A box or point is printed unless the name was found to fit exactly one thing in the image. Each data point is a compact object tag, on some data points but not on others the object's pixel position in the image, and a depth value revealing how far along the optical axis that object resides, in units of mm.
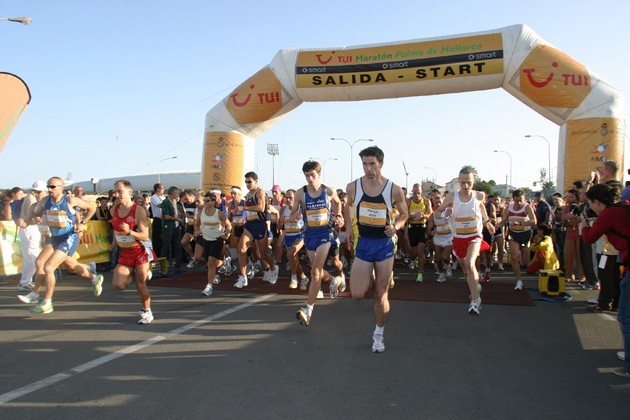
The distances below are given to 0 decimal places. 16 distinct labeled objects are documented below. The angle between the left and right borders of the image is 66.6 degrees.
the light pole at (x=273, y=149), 58938
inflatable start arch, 12227
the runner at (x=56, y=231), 6852
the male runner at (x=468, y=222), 6957
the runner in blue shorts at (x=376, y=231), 5230
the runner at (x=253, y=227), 9148
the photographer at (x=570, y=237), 9662
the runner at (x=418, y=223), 10641
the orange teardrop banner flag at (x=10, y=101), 9453
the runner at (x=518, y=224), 9055
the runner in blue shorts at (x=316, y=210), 6973
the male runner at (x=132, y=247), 6273
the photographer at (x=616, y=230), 4316
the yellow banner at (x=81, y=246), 9859
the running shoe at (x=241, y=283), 9142
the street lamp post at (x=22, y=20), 13000
